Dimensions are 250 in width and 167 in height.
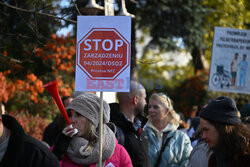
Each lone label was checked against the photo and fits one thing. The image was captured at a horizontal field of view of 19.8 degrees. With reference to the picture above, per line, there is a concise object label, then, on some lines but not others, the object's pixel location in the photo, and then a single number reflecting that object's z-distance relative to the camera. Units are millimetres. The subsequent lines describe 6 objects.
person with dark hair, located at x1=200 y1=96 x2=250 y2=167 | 5372
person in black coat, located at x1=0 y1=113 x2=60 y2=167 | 4448
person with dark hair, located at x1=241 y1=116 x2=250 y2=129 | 7354
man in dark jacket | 7443
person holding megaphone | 6235
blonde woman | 8679
